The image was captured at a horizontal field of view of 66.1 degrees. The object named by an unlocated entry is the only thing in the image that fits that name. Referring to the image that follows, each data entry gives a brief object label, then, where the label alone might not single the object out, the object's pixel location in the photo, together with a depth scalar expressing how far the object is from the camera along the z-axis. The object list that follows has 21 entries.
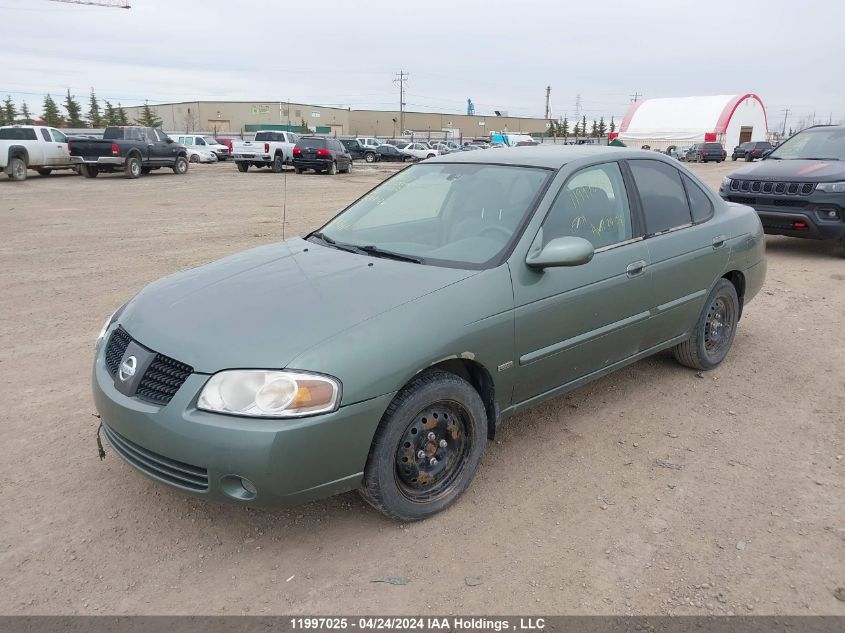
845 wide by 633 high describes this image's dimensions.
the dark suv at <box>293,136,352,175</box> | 27.19
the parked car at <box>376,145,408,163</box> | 44.12
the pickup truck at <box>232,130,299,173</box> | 28.41
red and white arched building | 61.44
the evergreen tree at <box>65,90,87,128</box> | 73.12
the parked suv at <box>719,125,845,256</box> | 8.45
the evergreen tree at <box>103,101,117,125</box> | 73.31
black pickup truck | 21.61
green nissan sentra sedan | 2.58
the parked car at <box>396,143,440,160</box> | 44.15
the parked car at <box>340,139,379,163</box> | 43.58
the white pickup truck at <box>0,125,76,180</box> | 20.38
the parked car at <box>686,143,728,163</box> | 46.09
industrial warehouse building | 93.96
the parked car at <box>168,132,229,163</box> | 38.51
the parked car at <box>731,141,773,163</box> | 47.65
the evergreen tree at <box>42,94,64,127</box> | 72.88
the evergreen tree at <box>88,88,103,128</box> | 75.15
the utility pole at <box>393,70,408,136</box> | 92.21
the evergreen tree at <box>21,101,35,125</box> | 69.12
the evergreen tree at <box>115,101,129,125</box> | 72.50
